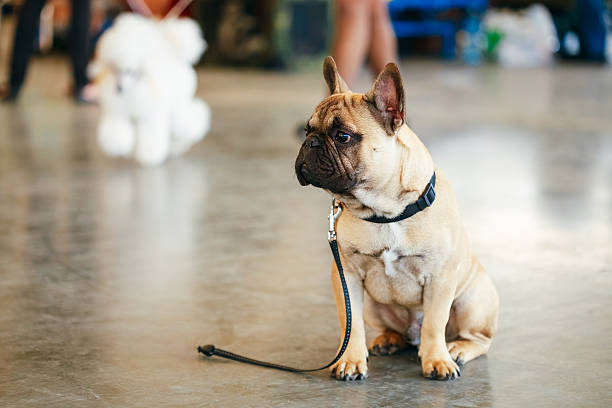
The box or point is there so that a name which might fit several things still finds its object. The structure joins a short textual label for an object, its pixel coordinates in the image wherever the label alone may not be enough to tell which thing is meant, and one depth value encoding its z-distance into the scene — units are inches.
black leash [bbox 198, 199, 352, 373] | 91.6
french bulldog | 88.4
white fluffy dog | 151.5
